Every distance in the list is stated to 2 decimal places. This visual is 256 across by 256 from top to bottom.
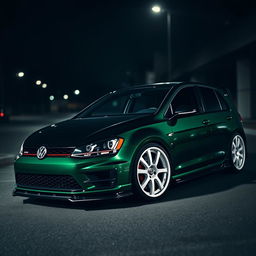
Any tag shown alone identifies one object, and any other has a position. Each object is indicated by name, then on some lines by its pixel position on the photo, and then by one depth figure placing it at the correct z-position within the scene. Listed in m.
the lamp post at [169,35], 33.69
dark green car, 5.44
